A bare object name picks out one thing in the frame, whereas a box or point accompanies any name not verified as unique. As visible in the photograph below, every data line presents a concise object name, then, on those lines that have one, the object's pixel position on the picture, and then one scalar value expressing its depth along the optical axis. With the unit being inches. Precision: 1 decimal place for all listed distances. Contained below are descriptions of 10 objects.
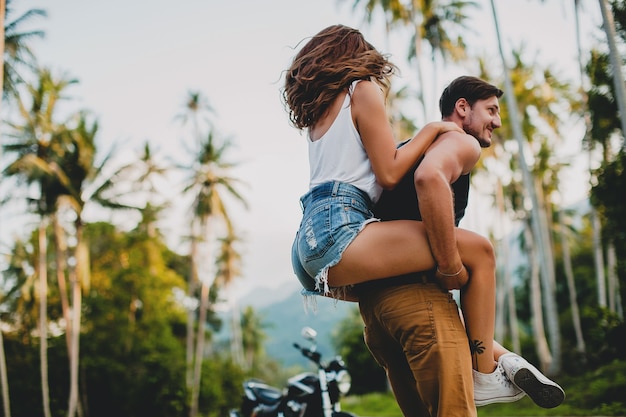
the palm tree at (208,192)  1273.4
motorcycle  220.5
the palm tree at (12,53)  843.4
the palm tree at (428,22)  976.3
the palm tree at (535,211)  759.1
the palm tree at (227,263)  1911.9
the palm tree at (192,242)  1142.3
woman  65.2
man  62.4
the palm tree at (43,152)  944.3
